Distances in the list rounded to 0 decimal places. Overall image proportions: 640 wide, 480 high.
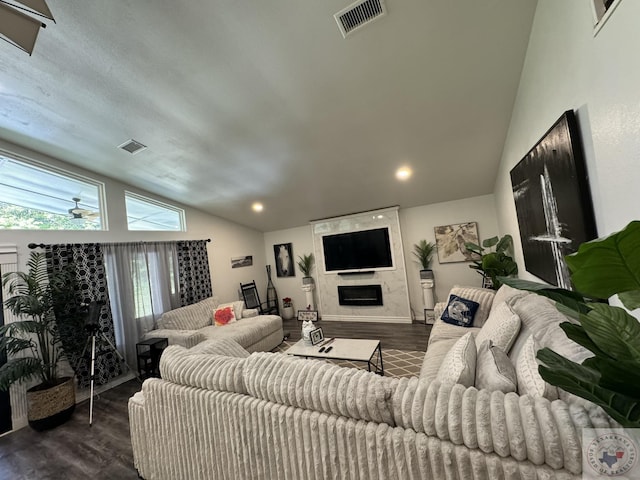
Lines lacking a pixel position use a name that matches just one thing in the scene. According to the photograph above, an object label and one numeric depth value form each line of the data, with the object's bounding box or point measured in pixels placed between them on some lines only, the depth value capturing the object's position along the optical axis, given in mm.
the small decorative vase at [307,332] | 3023
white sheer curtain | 3697
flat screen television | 5211
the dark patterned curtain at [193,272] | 4582
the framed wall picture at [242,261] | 5805
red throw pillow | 4246
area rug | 2973
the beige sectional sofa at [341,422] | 894
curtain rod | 3055
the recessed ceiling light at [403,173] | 3758
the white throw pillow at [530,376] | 995
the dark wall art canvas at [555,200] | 1348
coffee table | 2545
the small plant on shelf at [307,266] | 6066
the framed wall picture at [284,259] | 6416
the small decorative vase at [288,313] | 6223
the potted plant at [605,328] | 498
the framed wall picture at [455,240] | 4707
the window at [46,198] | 3084
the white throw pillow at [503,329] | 1631
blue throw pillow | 2842
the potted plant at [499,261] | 3339
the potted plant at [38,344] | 2557
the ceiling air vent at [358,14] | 1626
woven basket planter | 2605
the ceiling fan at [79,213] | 3579
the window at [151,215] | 4223
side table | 3430
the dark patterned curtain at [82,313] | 3090
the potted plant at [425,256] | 4918
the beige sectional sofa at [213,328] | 3516
